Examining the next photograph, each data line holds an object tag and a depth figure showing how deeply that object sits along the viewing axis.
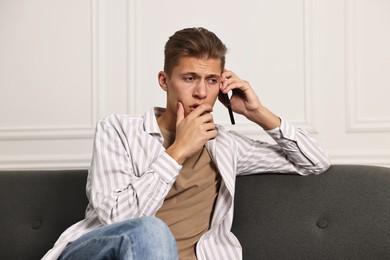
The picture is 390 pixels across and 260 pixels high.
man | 1.54
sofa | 1.73
